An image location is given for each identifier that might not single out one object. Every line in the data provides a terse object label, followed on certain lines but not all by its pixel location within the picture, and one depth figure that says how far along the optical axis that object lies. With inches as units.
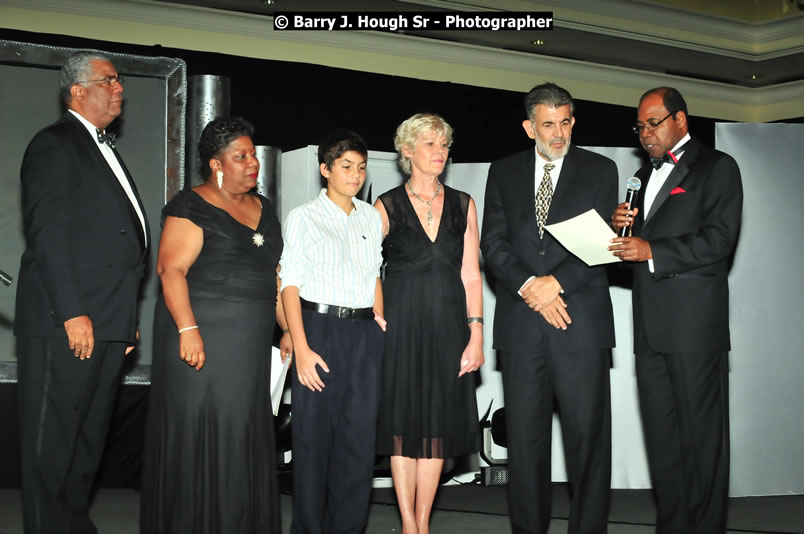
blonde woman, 139.1
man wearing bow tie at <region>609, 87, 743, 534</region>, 139.4
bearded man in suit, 133.6
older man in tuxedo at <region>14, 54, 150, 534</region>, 122.7
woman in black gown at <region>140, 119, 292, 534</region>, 121.1
